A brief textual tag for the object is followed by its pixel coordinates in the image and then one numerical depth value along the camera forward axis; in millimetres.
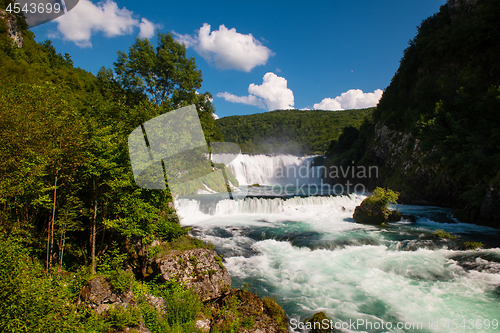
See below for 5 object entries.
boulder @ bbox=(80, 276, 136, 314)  5719
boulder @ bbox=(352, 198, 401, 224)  16056
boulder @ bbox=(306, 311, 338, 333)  6117
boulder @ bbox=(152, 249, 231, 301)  7145
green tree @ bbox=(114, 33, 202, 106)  16281
